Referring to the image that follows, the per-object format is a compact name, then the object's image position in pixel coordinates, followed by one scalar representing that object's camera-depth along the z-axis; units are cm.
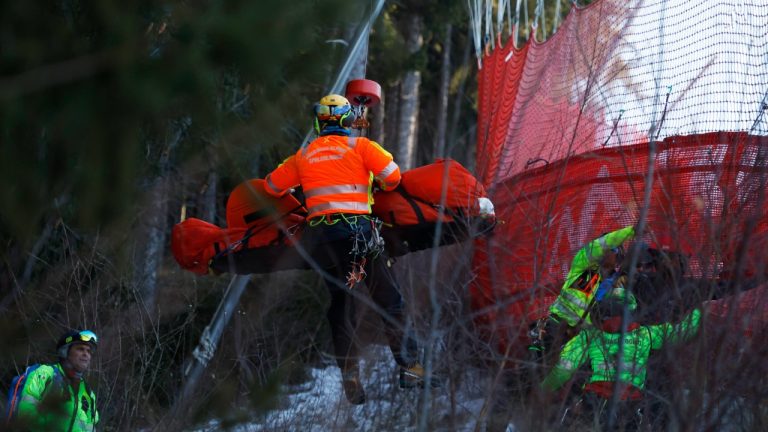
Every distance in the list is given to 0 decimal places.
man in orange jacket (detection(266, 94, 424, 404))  1200
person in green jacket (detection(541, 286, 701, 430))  852
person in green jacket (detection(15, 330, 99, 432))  638
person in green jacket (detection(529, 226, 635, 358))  963
